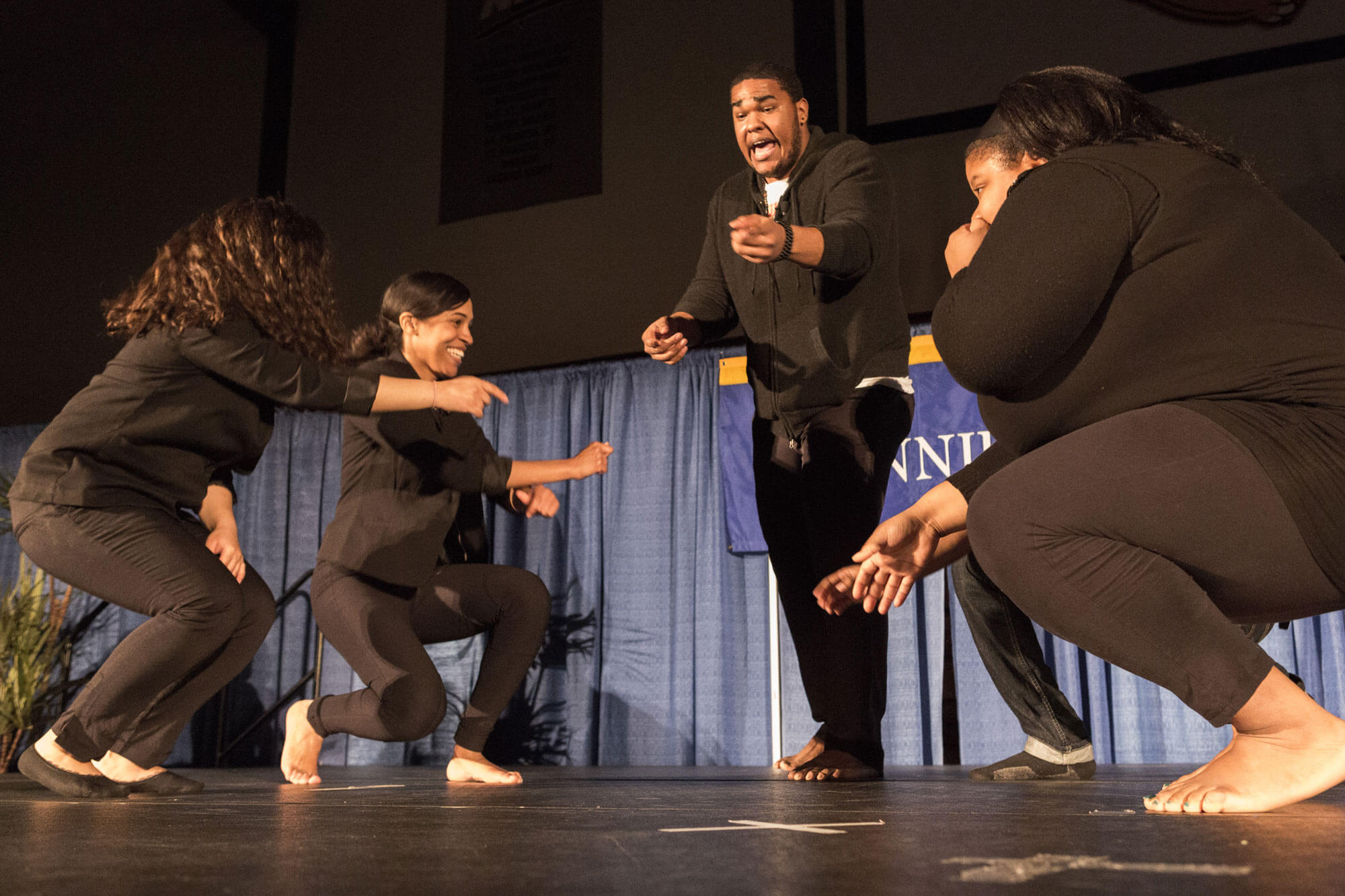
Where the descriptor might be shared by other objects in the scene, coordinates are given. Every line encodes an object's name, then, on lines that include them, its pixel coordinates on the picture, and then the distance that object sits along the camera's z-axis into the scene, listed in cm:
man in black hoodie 205
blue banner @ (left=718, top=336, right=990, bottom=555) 441
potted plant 425
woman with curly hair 188
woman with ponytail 244
